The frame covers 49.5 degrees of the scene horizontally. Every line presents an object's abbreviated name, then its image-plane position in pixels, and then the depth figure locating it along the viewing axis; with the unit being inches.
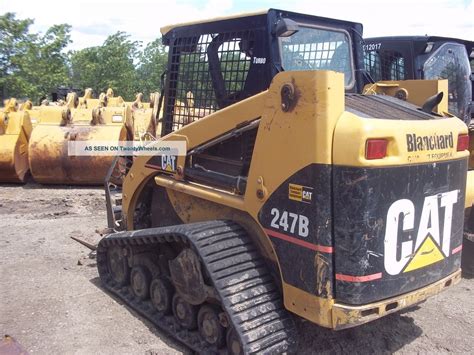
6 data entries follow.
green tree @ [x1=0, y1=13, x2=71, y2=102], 729.6
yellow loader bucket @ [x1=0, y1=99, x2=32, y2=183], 336.8
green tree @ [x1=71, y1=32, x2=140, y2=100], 932.0
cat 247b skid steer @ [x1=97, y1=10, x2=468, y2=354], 98.5
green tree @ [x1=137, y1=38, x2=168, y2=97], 1042.1
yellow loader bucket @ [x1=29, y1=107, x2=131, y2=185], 327.9
